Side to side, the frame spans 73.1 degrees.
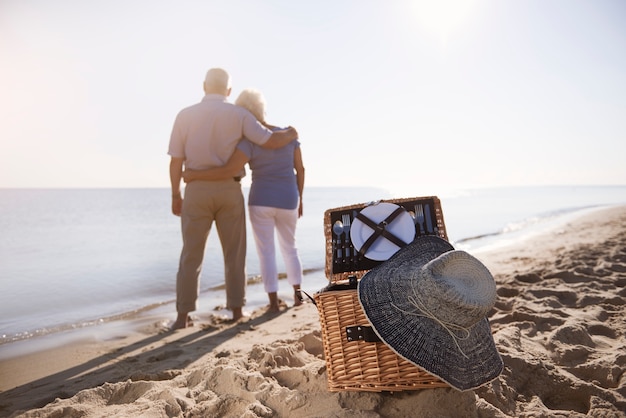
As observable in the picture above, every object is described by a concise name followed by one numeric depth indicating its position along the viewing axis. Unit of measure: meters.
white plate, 2.50
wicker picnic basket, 1.90
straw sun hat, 1.72
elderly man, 3.77
